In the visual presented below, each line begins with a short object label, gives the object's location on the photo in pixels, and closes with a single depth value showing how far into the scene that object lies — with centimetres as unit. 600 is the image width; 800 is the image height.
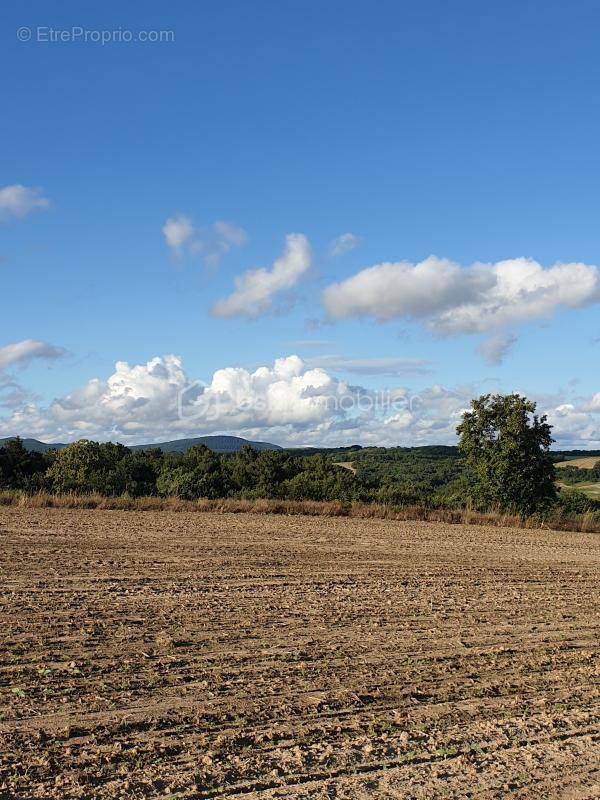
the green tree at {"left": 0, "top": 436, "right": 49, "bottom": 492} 4272
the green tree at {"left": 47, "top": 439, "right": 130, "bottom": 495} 3095
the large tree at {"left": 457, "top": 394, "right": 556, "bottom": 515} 2705
